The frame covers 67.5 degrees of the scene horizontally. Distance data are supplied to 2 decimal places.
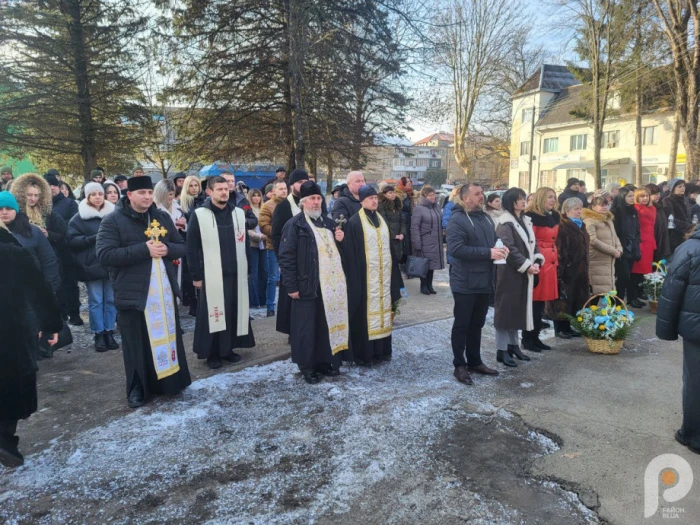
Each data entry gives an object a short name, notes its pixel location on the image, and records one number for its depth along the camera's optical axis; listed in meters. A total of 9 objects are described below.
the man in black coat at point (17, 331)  3.41
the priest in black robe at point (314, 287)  5.09
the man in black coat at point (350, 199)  6.03
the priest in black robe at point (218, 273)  5.48
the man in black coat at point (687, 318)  3.64
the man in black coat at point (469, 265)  5.02
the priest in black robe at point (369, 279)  5.50
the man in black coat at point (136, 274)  4.48
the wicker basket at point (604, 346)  6.01
